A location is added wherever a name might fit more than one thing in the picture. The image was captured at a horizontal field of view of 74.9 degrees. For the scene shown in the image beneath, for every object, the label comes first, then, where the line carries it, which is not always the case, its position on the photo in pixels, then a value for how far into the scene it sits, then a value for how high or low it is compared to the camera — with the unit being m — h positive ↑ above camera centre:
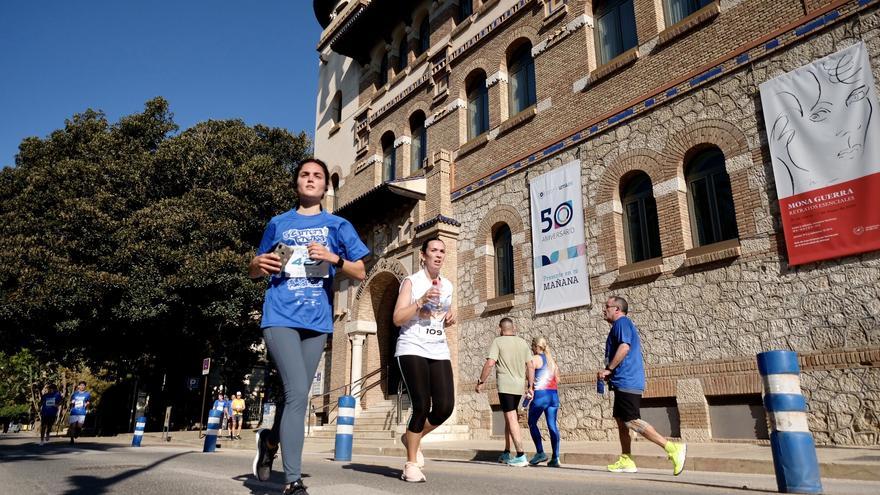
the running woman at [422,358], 4.68 +0.34
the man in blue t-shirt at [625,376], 5.76 +0.24
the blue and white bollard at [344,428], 8.46 -0.38
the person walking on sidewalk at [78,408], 15.44 -0.13
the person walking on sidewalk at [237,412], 20.38 -0.35
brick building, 8.53 +4.01
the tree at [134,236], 19.17 +5.63
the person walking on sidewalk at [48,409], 15.59 -0.15
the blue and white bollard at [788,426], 4.09 -0.19
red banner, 7.87 +2.47
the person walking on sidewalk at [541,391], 7.72 +0.13
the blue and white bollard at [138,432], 14.71 -0.72
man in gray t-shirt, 7.39 +0.33
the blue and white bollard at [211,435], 11.42 -0.62
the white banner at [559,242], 11.82 +3.28
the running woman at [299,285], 3.47 +0.73
